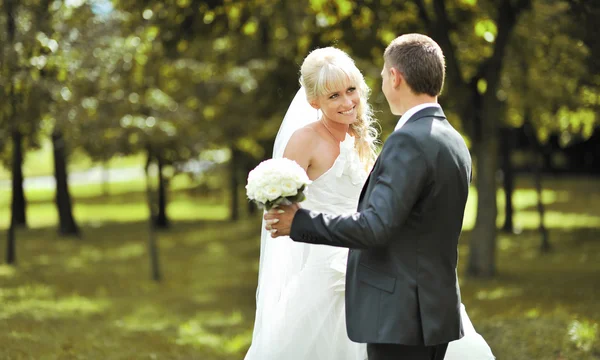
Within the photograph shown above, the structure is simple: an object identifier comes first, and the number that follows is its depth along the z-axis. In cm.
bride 425
